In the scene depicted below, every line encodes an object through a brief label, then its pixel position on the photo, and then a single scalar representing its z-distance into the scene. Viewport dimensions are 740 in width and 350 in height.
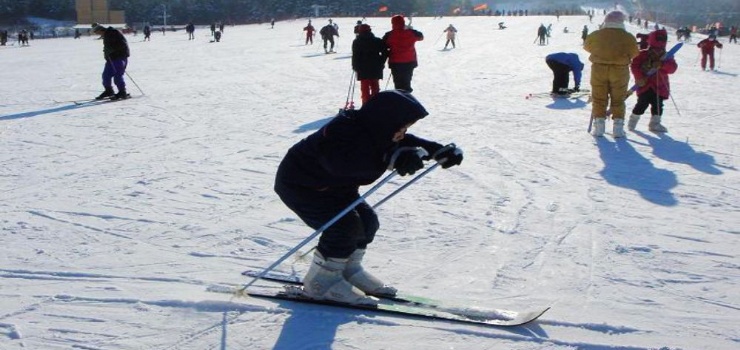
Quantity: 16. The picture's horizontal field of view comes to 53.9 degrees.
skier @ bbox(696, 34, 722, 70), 17.38
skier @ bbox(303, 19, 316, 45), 30.70
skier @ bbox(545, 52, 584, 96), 11.73
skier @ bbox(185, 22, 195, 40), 39.06
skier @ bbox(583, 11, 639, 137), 7.52
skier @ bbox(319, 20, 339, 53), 25.41
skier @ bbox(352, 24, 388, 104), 9.66
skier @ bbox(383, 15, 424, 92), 9.82
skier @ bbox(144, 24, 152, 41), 38.97
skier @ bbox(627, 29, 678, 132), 8.16
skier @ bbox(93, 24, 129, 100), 11.63
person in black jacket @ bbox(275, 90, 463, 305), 3.05
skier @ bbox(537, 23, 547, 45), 32.06
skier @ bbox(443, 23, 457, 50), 27.39
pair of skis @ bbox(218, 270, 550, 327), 3.20
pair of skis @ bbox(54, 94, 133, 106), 11.17
